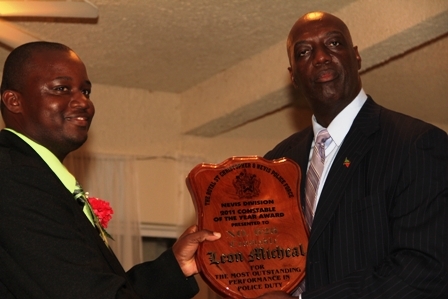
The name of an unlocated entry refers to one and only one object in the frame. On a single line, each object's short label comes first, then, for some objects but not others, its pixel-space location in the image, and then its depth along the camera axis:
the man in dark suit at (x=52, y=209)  2.74
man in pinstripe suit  3.04
